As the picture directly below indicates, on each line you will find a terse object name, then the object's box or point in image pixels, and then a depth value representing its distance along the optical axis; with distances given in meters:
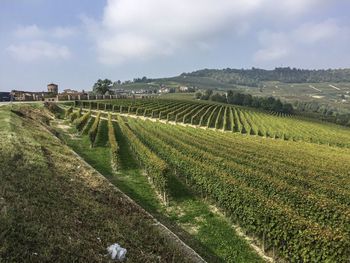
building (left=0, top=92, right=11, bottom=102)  73.18
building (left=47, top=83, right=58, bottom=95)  134.06
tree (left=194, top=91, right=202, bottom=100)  163.11
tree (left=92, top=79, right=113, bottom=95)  126.50
